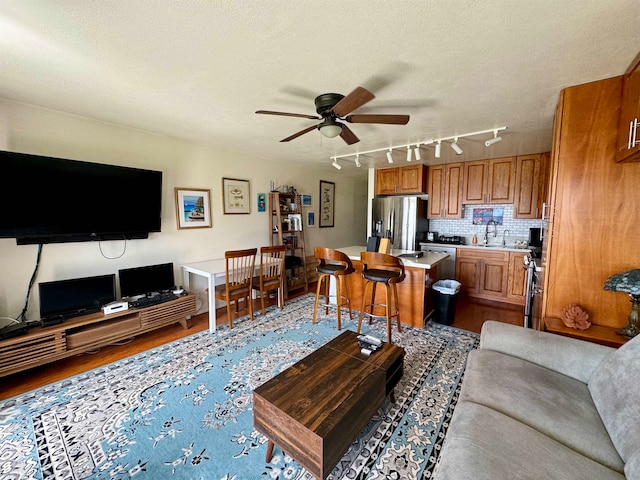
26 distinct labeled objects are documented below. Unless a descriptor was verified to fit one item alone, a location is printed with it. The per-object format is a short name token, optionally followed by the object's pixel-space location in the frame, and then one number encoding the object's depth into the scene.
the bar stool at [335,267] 3.00
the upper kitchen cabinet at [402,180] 4.73
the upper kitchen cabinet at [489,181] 4.18
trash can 3.22
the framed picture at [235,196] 3.90
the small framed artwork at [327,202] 5.61
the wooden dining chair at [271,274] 3.54
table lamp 1.59
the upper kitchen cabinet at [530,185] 3.93
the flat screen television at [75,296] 2.39
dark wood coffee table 1.24
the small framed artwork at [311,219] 5.33
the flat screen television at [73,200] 2.19
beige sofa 0.96
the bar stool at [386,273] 2.68
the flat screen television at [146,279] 2.86
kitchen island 3.09
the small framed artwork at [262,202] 4.41
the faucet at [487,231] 4.64
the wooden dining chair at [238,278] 3.16
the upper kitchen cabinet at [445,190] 4.63
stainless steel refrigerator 4.75
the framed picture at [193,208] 3.41
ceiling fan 1.89
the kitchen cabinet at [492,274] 4.05
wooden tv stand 2.07
